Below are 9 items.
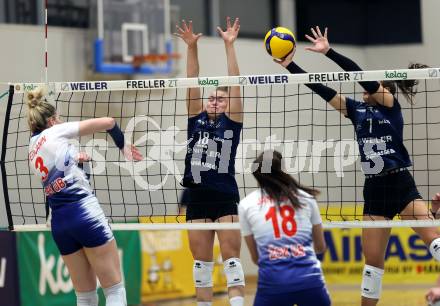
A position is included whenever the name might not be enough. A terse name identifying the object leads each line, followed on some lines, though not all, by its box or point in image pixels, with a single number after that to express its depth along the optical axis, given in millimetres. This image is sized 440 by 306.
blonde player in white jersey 13297
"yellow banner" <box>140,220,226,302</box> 27547
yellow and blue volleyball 15281
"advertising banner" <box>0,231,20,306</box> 23547
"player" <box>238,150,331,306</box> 10711
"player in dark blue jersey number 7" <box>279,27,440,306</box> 14945
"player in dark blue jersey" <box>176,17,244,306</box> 15359
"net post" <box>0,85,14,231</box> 15992
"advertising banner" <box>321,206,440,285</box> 30641
